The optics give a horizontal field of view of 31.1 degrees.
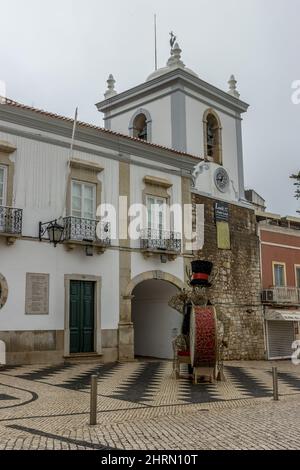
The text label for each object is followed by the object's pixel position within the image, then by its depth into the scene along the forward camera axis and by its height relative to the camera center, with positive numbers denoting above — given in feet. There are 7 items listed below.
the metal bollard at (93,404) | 21.27 -2.78
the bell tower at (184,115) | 69.21 +29.22
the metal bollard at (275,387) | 29.81 -3.00
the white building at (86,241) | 46.75 +8.69
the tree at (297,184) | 67.11 +18.27
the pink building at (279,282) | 72.79 +6.94
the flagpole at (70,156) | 49.06 +16.14
